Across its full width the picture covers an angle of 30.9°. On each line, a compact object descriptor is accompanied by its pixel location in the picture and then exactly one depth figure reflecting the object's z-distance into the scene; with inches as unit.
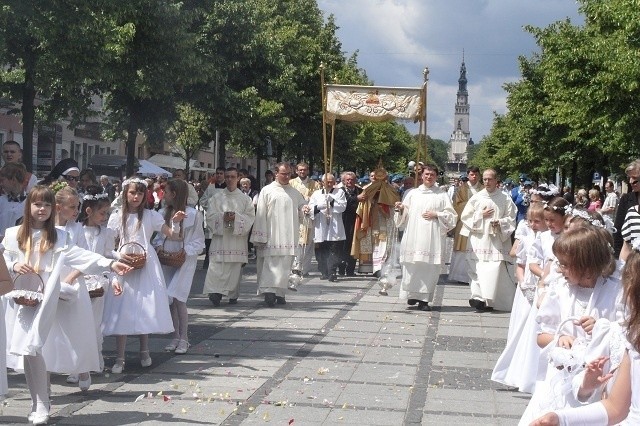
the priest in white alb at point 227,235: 595.8
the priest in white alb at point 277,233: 613.9
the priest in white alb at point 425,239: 609.9
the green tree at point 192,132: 1568.9
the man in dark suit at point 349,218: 854.5
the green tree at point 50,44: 701.9
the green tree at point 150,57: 849.8
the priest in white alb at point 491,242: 625.3
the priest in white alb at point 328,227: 817.5
